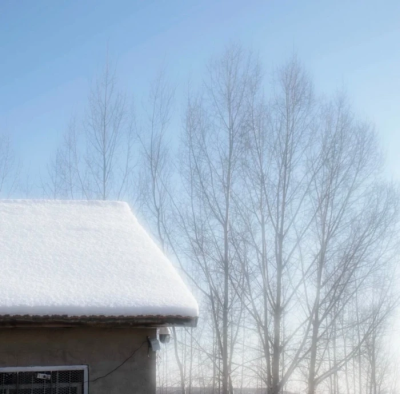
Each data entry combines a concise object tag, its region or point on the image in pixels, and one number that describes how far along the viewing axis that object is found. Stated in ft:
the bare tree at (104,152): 56.03
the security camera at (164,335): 25.71
